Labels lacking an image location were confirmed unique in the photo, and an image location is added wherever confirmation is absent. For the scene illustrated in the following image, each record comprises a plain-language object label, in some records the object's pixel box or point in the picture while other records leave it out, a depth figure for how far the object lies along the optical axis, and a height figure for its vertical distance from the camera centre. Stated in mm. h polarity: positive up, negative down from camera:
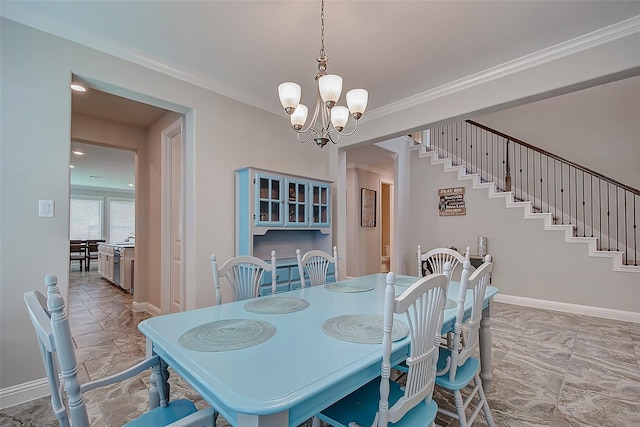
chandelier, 1759 +743
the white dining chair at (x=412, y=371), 1002 -586
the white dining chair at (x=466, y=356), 1428 -702
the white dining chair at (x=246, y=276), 2131 -427
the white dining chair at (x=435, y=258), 2702 -376
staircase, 4434 +542
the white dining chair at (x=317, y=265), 2588 -422
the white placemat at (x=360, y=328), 1201 -489
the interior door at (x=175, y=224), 3568 -74
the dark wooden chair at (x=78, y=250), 8205 -912
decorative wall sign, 5309 +309
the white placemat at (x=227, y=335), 1136 -491
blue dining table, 825 -492
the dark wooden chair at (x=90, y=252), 8440 -1001
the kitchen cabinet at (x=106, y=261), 6013 -950
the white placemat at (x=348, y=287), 2137 -521
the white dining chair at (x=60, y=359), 822 -414
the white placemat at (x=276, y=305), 1610 -503
